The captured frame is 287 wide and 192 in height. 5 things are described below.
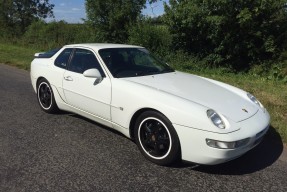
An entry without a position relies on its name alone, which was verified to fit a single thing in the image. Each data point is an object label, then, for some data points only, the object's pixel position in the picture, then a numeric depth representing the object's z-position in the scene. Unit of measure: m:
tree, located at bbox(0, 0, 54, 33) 30.62
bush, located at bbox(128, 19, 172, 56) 14.94
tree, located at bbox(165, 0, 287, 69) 12.53
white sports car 3.87
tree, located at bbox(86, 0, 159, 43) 16.81
